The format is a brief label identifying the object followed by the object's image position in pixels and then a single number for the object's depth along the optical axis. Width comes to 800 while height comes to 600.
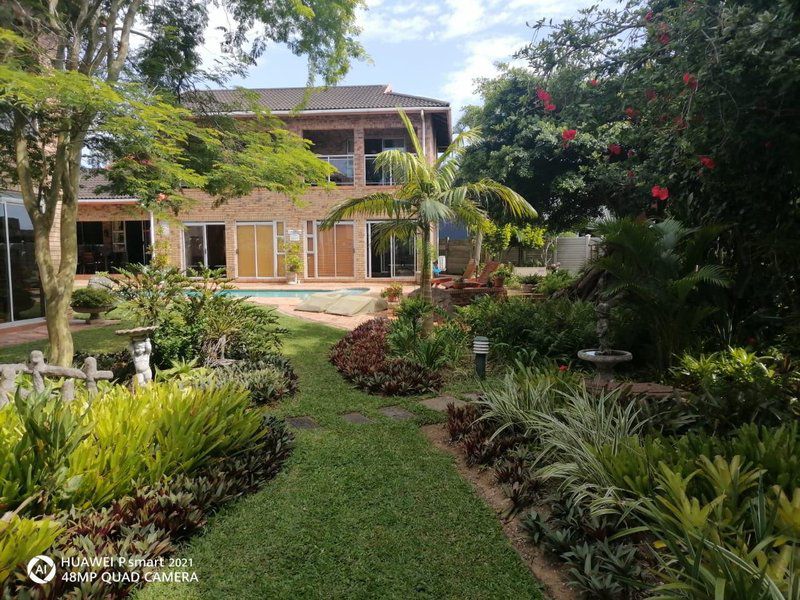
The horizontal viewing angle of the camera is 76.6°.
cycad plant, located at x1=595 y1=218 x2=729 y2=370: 5.83
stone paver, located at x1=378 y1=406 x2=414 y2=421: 5.35
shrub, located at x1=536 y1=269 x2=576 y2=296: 13.80
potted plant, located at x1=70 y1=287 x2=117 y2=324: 11.58
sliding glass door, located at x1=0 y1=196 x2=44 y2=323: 10.72
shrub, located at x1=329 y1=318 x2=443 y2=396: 6.25
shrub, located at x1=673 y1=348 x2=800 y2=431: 3.69
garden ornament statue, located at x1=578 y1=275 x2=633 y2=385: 5.46
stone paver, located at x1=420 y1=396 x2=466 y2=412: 5.64
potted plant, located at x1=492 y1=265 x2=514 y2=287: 13.36
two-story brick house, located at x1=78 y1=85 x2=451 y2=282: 20.31
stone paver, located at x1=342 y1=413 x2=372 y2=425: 5.23
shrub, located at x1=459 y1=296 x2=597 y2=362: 7.09
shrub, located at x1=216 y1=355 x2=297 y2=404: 5.80
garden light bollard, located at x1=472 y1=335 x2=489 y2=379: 6.45
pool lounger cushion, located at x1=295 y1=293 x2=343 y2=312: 13.28
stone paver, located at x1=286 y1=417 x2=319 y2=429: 5.09
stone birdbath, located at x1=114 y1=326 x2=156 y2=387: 5.20
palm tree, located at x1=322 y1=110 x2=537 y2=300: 8.46
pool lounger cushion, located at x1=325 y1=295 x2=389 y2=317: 12.80
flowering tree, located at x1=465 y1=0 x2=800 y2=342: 4.41
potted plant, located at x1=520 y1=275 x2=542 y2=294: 16.30
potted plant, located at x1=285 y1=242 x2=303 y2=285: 20.38
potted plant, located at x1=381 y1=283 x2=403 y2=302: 13.97
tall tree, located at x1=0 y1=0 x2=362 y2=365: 5.16
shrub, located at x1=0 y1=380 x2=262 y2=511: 2.81
